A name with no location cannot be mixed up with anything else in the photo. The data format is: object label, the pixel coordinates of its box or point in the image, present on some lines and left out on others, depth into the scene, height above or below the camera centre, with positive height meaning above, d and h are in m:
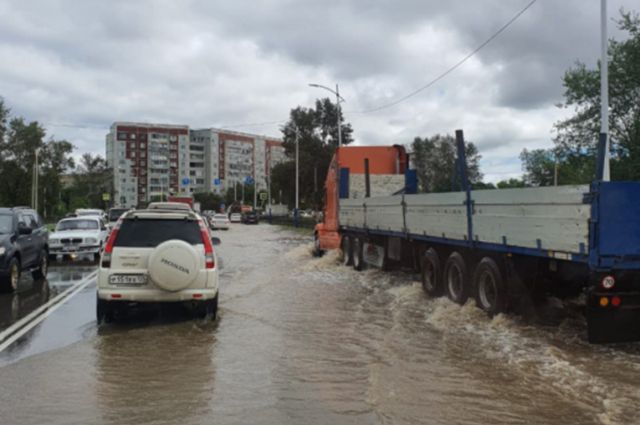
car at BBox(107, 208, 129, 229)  33.34 -0.35
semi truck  6.66 -0.49
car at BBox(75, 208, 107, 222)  33.73 -0.25
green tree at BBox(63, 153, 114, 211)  107.06 +4.63
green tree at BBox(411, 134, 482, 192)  95.88 +8.01
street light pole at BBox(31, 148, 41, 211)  58.16 +1.94
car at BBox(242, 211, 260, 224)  67.77 -1.09
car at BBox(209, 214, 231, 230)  51.12 -1.15
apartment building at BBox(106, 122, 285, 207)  132.88 +11.27
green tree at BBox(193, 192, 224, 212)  129.25 +1.42
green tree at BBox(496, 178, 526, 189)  118.65 +5.32
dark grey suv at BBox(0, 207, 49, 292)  12.03 -0.81
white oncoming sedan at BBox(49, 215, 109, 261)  19.53 -1.08
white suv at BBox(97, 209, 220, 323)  8.31 -0.76
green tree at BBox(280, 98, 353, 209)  67.31 +7.09
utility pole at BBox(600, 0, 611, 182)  18.33 +4.52
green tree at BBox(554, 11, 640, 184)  36.75 +5.98
